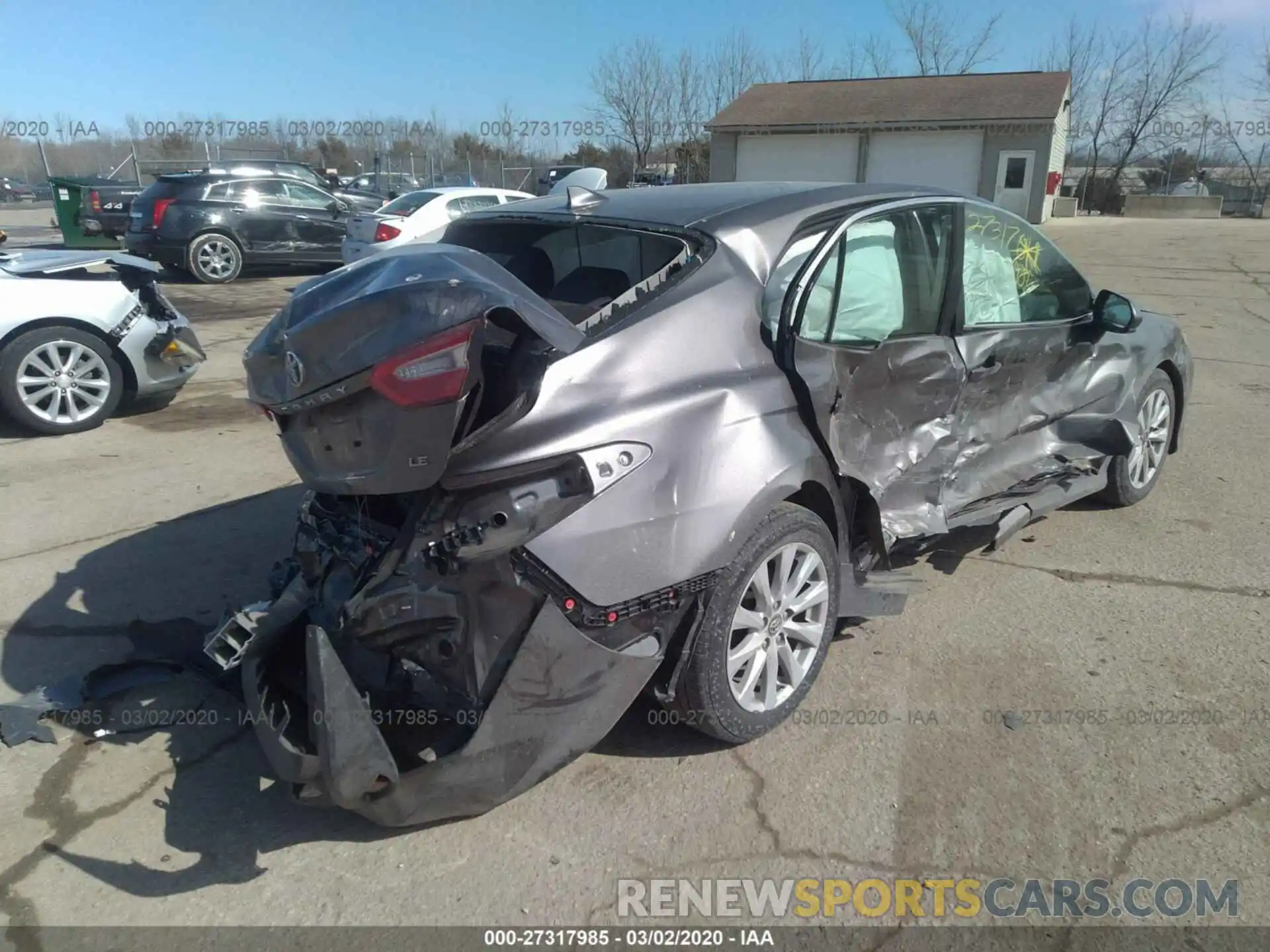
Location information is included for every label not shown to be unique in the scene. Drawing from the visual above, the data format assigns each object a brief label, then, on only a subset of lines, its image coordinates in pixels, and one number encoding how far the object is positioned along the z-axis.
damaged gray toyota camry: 2.52
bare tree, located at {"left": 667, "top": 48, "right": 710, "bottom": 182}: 38.78
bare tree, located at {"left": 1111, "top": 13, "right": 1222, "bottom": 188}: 47.94
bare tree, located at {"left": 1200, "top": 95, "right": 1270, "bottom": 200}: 48.91
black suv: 14.78
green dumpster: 17.95
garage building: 31.36
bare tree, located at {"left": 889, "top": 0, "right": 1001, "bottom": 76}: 47.09
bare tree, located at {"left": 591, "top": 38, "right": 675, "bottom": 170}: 38.09
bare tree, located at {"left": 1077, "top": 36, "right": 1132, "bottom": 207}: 48.25
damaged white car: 6.56
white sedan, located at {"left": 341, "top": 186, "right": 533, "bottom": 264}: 13.52
